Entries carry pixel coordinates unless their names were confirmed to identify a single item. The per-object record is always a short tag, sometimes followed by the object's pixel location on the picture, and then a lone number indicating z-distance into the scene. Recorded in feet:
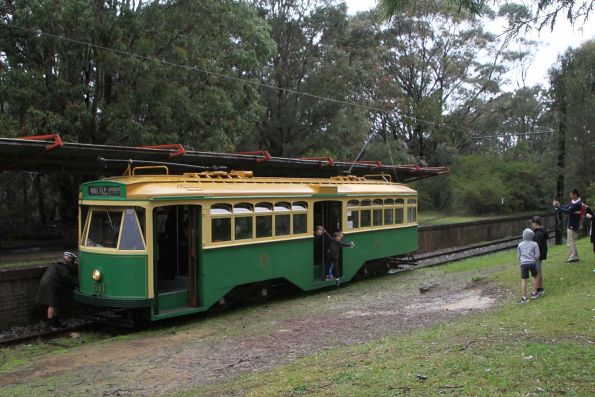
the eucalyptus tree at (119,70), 59.52
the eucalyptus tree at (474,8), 20.93
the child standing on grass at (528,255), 35.27
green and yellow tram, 34.78
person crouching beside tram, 37.55
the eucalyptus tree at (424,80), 140.36
